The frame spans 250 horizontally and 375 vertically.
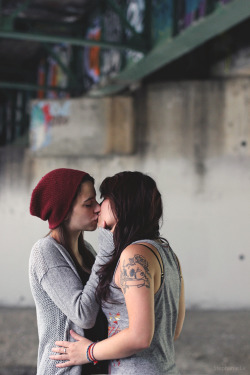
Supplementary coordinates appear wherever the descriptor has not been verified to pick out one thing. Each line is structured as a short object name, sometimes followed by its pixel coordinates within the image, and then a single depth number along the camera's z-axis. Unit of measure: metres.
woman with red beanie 2.31
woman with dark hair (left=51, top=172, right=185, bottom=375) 2.11
